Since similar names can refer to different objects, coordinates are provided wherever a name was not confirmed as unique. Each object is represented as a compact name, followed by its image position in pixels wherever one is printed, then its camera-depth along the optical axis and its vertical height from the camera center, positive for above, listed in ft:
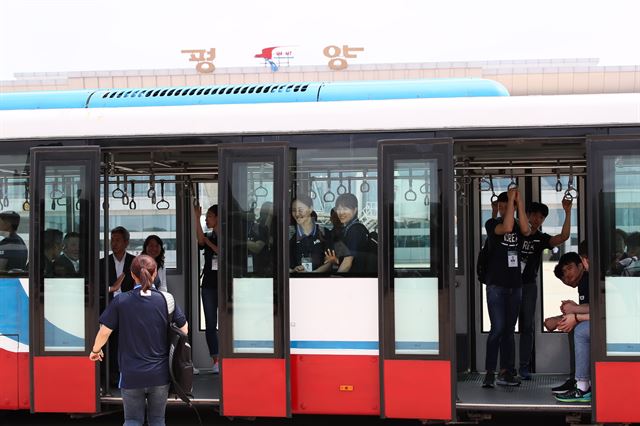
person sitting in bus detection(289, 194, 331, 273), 25.11 -0.47
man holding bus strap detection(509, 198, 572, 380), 30.37 -1.22
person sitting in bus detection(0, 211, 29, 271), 26.43 -0.62
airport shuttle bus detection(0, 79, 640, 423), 24.09 -0.35
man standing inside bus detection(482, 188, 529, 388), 28.76 -2.15
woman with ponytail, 21.38 -2.73
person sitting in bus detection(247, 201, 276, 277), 25.00 -0.49
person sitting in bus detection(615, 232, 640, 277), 23.85 -1.03
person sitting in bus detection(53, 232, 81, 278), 25.93 -0.97
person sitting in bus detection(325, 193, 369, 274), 24.94 -0.42
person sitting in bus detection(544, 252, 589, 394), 26.78 -1.81
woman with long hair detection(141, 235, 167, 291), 31.35 -0.87
